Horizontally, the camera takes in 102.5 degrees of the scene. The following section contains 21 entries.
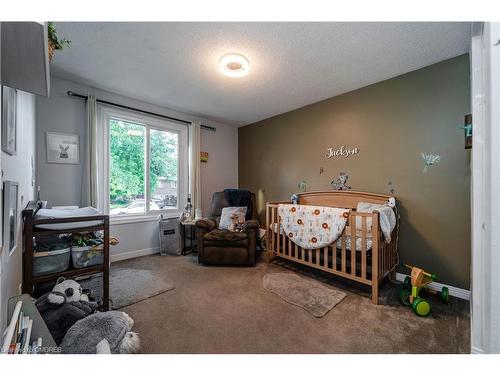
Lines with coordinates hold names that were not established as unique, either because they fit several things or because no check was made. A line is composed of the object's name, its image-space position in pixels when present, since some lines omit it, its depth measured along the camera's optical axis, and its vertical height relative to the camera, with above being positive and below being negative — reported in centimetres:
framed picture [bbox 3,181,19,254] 89 -13
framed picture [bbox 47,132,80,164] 241 +49
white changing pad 146 -21
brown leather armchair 271 -81
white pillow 310 -44
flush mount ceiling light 193 +123
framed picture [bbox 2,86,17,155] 96 +36
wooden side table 336 -89
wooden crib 188 -71
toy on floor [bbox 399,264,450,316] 167 -97
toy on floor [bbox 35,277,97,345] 128 -81
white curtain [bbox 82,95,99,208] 259 +33
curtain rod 253 +117
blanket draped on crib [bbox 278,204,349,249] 210 -43
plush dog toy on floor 112 -88
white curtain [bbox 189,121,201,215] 357 +43
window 297 +36
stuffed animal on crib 224 -19
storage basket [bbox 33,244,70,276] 141 -53
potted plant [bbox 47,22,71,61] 110 +85
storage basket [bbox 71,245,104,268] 156 -55
